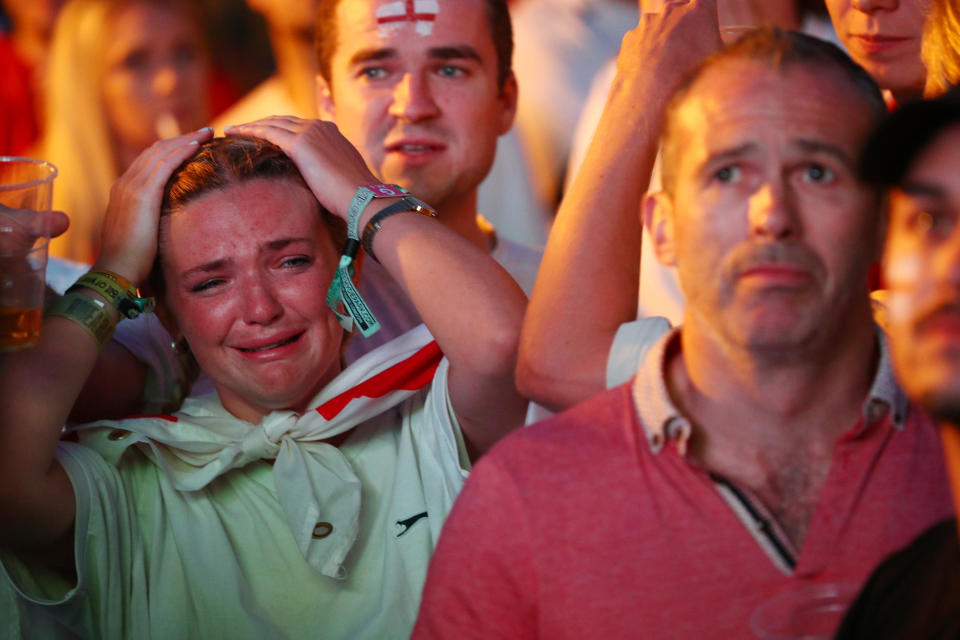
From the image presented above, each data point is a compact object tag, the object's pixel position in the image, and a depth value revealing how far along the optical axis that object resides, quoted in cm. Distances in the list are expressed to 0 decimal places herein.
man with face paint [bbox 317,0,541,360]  509
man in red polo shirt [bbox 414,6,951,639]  254
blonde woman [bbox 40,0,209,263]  818
